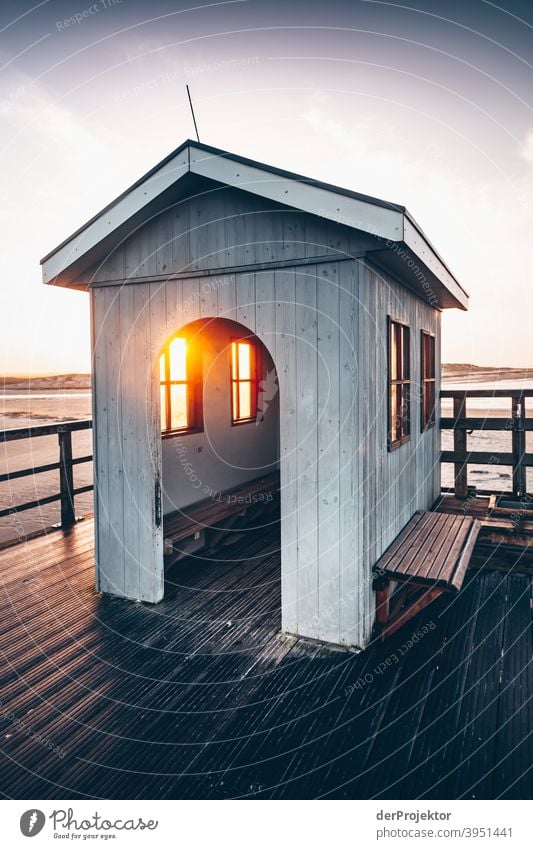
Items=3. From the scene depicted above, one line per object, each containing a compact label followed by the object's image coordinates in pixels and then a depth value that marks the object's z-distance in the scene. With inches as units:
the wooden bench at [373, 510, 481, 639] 133.5
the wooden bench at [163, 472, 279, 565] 191.3
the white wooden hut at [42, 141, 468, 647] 133.4
